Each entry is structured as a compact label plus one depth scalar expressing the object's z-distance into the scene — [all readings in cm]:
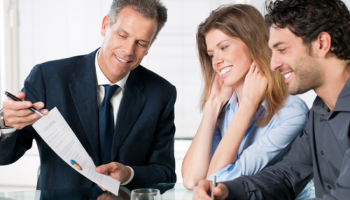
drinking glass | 179
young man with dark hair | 188
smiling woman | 205
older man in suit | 214
